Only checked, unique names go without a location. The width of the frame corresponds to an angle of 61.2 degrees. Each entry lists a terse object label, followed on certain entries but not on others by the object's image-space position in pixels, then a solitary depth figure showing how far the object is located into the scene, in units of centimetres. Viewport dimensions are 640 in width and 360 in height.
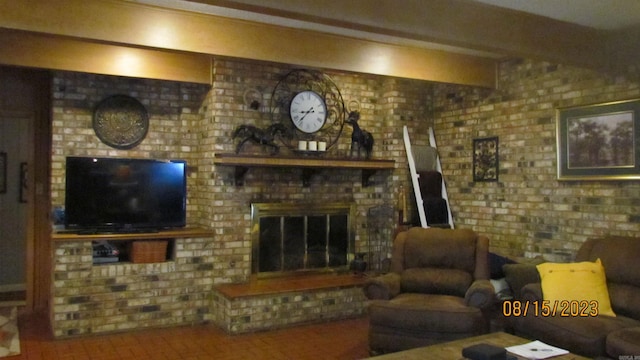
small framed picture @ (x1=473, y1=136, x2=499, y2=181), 555
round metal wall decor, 521
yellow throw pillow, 375
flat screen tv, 486
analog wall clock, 562
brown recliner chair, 386
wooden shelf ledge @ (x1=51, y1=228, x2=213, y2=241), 469
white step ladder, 582
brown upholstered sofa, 330
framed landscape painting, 438
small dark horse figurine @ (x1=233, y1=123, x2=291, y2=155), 532
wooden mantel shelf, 508
